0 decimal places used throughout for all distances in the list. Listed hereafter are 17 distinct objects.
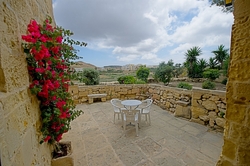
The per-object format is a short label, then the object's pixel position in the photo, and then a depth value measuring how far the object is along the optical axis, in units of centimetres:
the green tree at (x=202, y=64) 960
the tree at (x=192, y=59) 972
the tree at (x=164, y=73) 620
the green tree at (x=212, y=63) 964
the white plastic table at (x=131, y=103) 282
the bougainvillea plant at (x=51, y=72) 88
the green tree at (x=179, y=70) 980
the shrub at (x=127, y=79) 595
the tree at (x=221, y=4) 377
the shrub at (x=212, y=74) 749
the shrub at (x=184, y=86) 430
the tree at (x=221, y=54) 932
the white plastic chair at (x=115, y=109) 284
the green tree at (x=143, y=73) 747
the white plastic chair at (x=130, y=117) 244
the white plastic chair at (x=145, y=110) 285
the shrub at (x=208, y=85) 440
